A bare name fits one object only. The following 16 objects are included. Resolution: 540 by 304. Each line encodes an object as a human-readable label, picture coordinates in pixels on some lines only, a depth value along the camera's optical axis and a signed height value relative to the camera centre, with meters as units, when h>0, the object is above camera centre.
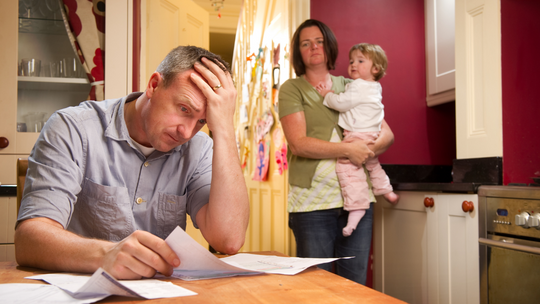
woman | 1.90 +0.02
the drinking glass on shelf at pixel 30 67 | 2.06 +0.46
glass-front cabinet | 2.00 +0.43
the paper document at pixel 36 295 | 0.58 -0.19
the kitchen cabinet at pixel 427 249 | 1.78 -0.41
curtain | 2.10 +0.62
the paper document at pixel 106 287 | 0.58 -0.19
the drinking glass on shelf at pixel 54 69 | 2.14 +0.46
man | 0.98 -0.01
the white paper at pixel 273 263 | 0.82 -0.21
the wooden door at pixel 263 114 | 3.12 +0.42
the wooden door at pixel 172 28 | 2.91 +1.01
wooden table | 0.62 -0.20
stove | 1.49 -0.30
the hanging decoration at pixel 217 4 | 5.16 +1.95
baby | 1.90 +0.21
